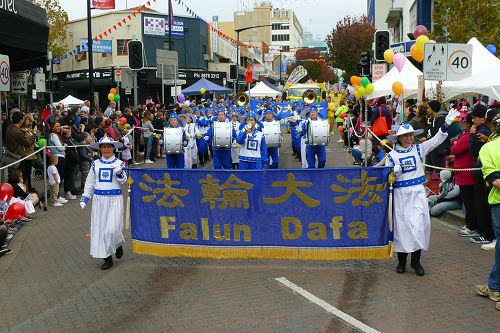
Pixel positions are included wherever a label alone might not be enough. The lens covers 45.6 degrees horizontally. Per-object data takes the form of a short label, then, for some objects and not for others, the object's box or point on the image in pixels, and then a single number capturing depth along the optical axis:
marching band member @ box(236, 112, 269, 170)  13.72
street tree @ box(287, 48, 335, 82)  93.31
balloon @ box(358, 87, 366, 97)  13.70
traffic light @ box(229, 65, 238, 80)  32.79
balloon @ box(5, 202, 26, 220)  10.20
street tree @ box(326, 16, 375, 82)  51.31
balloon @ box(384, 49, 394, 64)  19.25
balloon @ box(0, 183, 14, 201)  9.87
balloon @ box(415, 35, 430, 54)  14.17
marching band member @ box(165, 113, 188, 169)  15.45
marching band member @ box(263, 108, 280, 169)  16.86
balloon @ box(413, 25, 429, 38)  16.58
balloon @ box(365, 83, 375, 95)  13.42
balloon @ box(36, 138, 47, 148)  12.44
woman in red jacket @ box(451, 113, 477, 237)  9.27
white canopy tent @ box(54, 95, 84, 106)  30.38
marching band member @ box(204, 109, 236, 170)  15.70
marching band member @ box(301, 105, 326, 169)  16.06
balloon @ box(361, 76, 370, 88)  13.55
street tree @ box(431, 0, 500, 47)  23.34
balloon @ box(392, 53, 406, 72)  19.41
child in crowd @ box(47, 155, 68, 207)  12.84
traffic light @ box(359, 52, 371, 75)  26.67
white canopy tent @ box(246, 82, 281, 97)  40.81
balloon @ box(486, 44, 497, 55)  18.03
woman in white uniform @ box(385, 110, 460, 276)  7.27
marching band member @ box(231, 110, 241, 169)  14.75
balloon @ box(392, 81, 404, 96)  16.58
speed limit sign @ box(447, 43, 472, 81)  12.88
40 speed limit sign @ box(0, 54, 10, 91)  11.45
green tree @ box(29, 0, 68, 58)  42.34
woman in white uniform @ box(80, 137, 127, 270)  7.90
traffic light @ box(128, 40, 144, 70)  22.89
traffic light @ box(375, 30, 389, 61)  21.34
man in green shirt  5.92
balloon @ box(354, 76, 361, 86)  16.48
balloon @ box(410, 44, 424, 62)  14.50
